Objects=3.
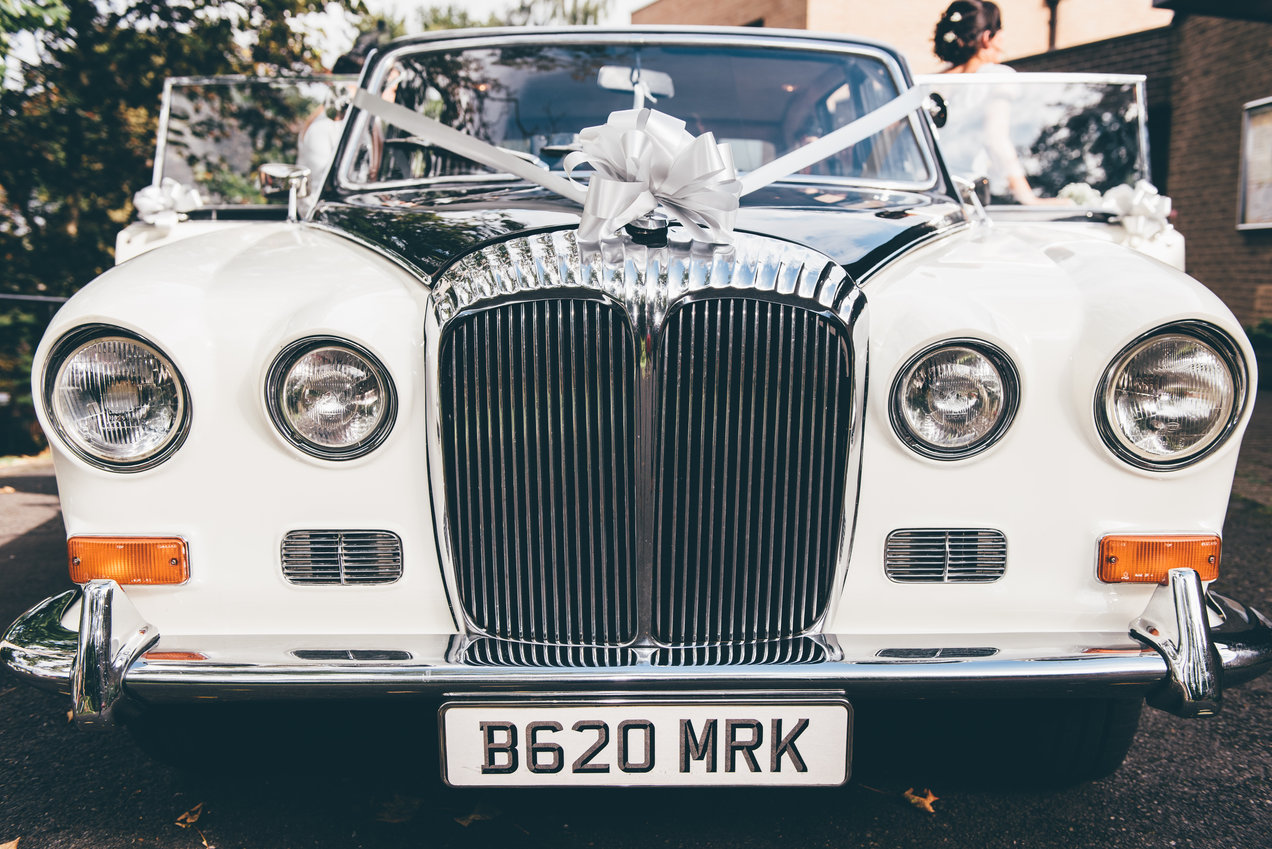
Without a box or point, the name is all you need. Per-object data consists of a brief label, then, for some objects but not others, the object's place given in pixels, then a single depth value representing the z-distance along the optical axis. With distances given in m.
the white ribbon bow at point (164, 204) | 3.78
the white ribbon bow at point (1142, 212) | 3.58
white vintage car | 1.73
